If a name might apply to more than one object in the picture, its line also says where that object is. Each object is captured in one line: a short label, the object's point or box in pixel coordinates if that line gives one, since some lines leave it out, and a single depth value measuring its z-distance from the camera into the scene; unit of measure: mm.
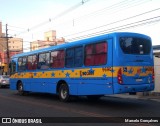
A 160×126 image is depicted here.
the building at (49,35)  59698
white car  20952
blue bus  8164
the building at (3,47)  31275
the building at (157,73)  12856
